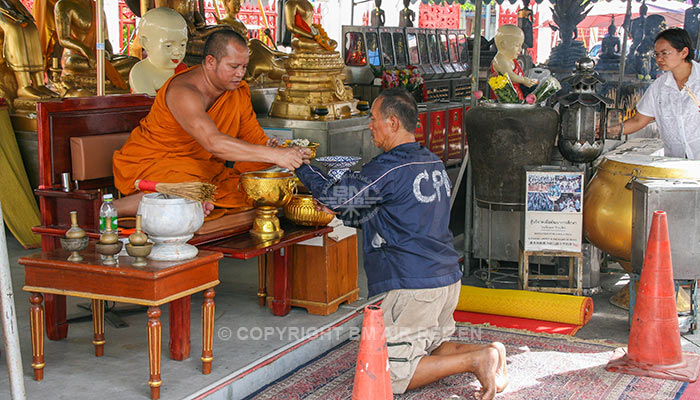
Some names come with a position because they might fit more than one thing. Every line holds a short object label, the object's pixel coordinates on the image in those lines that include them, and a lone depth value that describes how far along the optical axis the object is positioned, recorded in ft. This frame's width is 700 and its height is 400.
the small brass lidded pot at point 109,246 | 9.93
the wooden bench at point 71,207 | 11.88
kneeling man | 10.42
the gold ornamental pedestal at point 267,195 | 12.17
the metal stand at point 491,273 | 16.92
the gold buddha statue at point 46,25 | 22.27
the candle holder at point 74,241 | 10.11
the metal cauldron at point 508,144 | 16.39
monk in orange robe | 12.10
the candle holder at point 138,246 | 9.80
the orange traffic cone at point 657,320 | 11.62
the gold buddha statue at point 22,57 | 19.69
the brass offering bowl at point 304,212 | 13.05
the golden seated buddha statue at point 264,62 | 26.50
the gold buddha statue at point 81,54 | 20.84
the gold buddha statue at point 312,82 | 20.43
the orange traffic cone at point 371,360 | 9.24
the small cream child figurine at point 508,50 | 21.67
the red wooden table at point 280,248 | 11.78
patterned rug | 10.93
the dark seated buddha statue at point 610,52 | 40.47
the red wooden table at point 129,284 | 9.65
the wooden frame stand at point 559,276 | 15.60
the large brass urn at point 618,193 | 14.29
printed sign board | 15.53
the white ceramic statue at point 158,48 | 14.87
